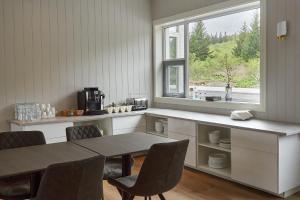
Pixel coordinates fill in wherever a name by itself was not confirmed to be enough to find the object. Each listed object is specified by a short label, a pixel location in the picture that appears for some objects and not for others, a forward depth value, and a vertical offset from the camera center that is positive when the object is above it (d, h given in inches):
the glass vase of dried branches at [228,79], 184.5 +2.9
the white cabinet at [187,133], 175.5 -25.6
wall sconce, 148.4 +23.4
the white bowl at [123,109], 207.8 -14.2
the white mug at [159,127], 208.6 -25.6
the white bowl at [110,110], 203.5 -14.4
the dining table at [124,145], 108.4 -20.2
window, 172.2 +16.8
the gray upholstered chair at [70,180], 80.3 -22.7
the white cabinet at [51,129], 170.9 -21.8
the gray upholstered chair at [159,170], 97.5 -25.0
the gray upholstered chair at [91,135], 126.8 -19.6
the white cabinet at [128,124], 198.5 -23.1
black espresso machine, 197.8 -8.7
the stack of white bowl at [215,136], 170.1 -26.1
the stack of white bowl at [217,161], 168.4 -38.4
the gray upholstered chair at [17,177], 103.7 -30.8
